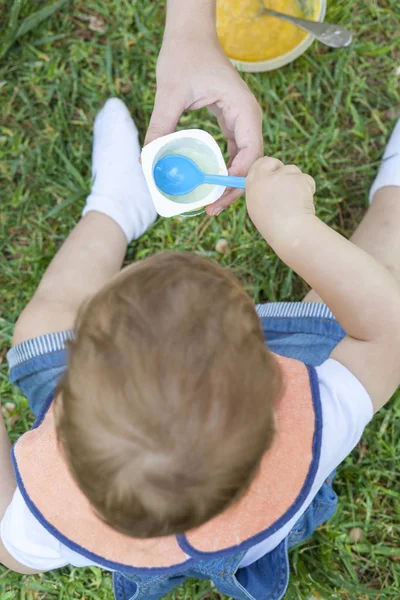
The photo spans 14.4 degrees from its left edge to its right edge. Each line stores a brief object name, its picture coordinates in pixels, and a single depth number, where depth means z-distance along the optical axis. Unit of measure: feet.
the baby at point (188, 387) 3.76
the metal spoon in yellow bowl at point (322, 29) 4.78
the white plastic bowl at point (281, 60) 4.92
